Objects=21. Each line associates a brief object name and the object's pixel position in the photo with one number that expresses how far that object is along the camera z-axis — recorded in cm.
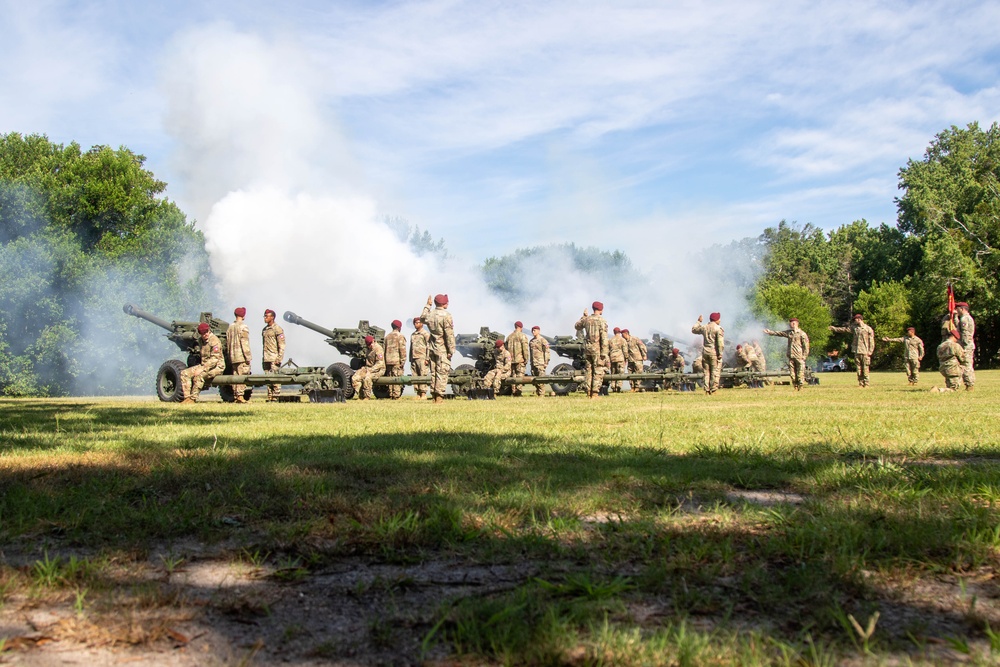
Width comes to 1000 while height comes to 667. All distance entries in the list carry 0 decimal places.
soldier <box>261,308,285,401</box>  2123
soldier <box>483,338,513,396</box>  2439
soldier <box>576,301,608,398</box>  2078
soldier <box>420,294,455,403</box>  1872
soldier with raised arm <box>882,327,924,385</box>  2517
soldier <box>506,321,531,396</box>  2583
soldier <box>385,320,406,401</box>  2473
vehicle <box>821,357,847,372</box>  7006
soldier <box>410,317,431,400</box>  2380
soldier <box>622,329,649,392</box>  3031
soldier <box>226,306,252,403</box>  2052
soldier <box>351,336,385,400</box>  2306
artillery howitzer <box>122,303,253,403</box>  2044
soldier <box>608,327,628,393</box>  2855
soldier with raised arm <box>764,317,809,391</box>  2494
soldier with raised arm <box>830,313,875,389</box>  2549
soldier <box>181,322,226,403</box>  1839
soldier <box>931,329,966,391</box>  1986
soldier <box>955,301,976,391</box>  2000
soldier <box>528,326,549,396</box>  2572
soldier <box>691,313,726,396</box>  2159
